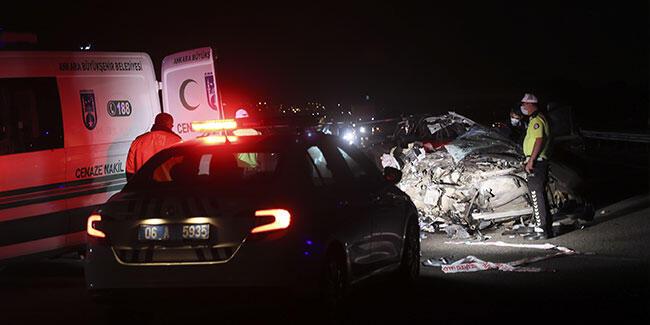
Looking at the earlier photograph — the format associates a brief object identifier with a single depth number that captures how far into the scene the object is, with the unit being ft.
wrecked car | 40.55
